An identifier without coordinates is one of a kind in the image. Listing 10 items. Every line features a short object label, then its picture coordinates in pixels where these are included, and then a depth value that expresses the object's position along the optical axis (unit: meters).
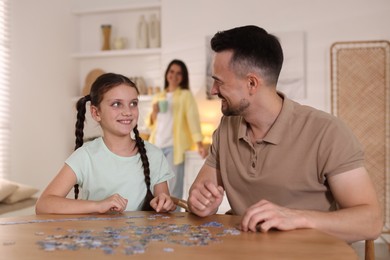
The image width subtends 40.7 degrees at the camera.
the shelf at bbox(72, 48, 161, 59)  6.68
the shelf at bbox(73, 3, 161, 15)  6.75
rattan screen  6.03
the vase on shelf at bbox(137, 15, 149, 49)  6.77
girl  2.38
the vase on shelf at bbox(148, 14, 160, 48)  6.73
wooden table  1.26
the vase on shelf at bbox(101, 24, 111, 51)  6.89
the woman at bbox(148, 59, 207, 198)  5.93
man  1.66
